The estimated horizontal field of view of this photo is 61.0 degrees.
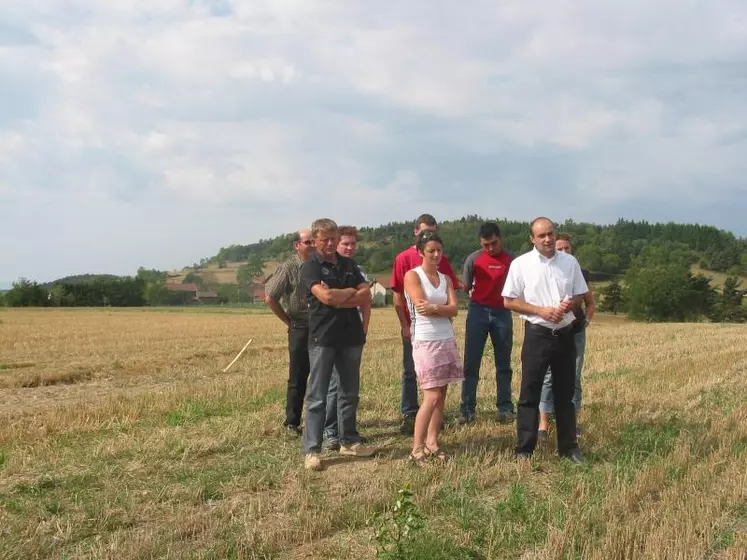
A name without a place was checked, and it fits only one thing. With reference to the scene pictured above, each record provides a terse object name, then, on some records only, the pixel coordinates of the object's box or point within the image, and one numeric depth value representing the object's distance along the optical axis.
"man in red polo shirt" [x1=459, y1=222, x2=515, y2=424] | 6.64
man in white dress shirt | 5.15
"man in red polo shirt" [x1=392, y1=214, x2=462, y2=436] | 6.12
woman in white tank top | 5.16
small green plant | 3.08
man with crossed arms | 5.24
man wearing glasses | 6.25
